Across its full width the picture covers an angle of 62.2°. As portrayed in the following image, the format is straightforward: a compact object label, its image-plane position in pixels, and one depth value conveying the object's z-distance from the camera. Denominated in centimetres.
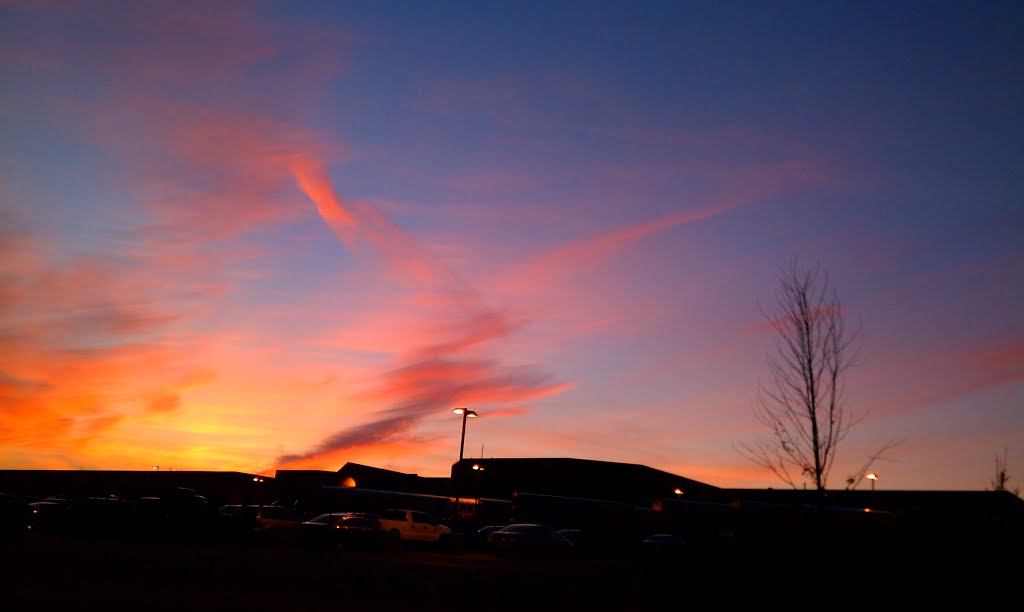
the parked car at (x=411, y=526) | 3870
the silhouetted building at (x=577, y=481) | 7594
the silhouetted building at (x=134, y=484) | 7956
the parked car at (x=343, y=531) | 3375
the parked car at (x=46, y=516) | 3712
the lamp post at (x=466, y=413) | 4242
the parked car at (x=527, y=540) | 3775
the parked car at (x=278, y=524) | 3747
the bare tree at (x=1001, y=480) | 2242
